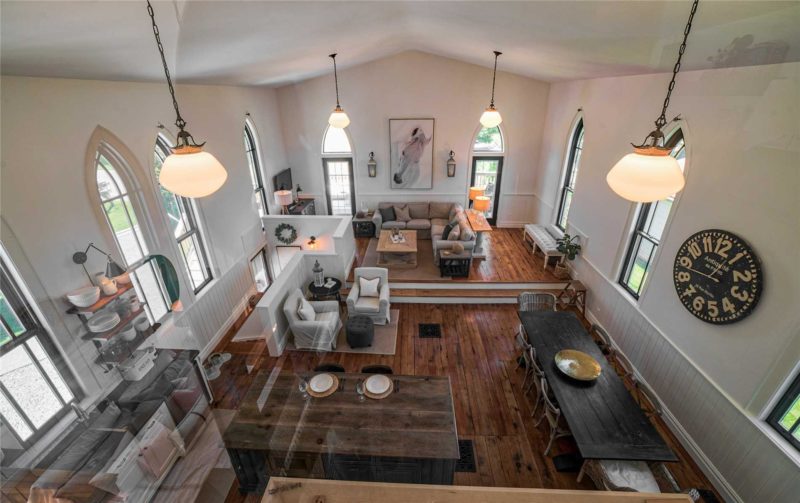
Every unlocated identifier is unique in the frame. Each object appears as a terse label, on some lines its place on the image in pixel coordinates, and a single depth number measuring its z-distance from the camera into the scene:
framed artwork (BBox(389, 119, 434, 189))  8.21
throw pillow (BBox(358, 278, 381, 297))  5.68
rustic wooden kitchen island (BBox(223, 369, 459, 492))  2.85
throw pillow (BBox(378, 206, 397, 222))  8.51
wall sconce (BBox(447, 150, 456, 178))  8.38
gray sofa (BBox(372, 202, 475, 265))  7.60
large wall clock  2.92
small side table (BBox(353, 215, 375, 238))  8.39
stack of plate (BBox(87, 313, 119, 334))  3.21
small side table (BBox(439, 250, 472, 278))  6.28
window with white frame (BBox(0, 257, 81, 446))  2.56
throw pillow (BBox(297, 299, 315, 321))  4.95
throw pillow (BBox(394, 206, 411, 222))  8.52
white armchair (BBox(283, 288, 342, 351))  4.80
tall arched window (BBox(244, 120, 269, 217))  7.04
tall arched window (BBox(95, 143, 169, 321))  3.66
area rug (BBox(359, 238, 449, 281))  6.53
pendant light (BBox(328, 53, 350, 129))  5.82
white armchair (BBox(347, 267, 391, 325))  5.43
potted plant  6.02
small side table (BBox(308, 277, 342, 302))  5.76
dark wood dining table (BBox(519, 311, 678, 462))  2.80
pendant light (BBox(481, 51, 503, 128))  5.83
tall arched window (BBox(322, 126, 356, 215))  8.59
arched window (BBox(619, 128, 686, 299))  3.97
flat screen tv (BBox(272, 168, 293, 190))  7.95
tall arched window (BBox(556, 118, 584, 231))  6.62
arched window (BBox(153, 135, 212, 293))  4.54
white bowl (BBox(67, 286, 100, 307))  3.00
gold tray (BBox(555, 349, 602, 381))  3.37
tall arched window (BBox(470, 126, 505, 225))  8.34
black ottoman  4.96
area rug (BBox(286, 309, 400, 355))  5.08
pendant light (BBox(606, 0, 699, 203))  2.01
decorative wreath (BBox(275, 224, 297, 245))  7.06
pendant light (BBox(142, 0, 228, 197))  2.09
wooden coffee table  6.67
